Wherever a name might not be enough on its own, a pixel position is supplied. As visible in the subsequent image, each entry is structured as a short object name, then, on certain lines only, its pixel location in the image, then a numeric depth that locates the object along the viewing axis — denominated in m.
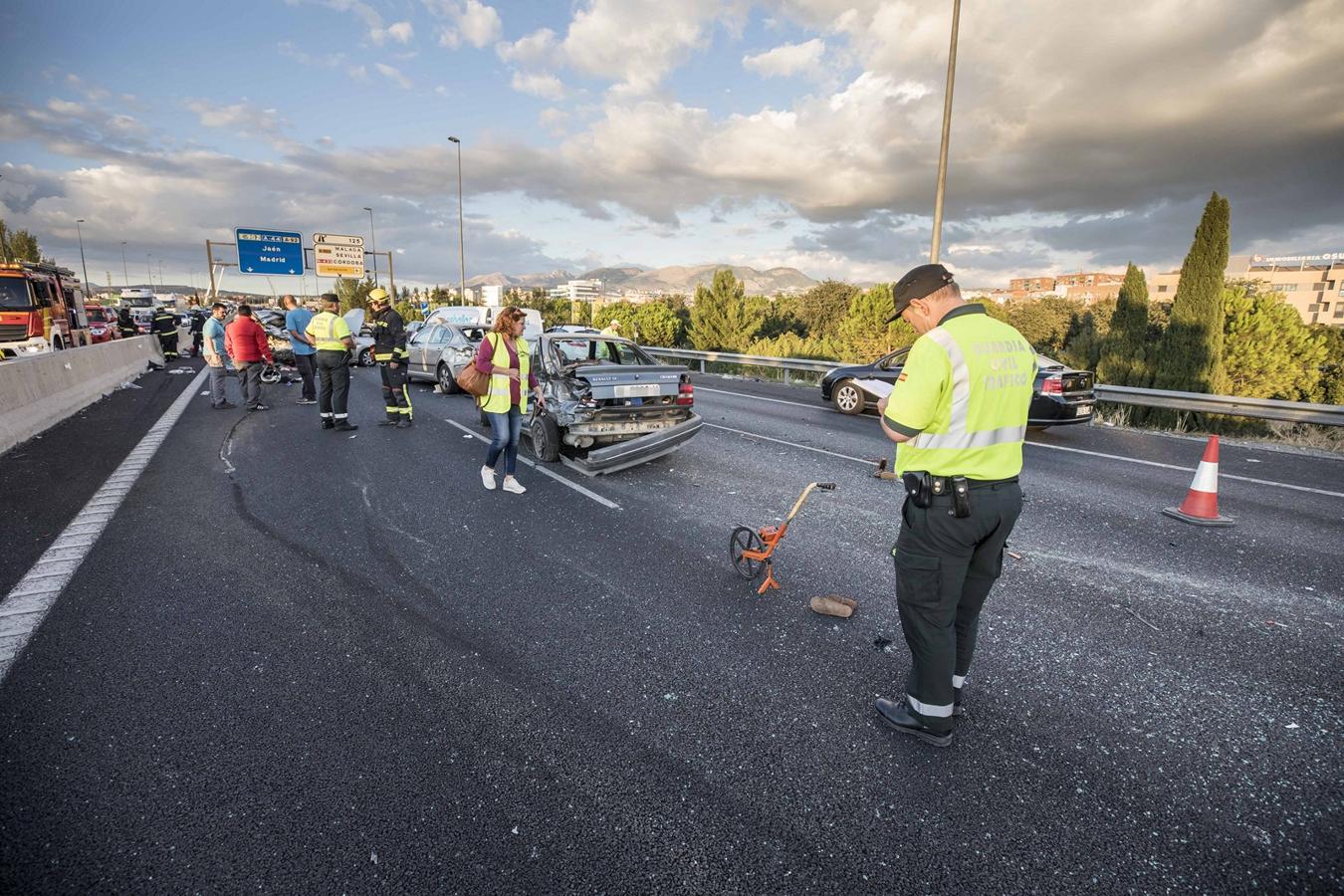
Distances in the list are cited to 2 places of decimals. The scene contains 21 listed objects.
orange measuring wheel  4.16
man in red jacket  10.78
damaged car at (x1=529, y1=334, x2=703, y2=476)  6.96
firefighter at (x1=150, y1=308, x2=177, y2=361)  21.36
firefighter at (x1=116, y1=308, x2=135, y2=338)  25.44
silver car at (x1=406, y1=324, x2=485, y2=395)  13.11
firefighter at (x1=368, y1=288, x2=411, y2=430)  9.66
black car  9.43
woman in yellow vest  6.36
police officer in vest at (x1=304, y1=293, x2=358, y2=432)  9.16
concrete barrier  8.16
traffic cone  5.68
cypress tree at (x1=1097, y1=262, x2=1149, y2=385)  16.72
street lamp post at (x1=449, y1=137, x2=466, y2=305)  38.65
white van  16.79
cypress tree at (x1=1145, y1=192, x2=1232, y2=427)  15.41
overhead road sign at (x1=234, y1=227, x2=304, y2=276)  30.64
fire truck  16.05
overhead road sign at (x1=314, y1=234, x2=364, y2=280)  36.28
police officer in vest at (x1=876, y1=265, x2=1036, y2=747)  2.43
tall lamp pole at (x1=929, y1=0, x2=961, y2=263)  13.25
